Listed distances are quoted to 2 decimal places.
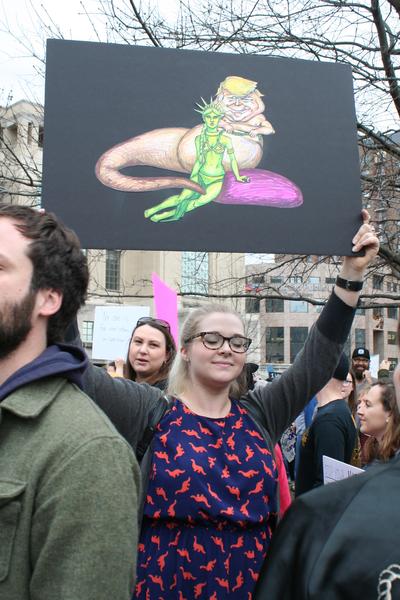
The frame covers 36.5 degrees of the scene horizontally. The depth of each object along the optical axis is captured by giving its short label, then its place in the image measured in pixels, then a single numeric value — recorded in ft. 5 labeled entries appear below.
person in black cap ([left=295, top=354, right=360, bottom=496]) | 14.05
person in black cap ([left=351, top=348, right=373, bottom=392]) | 25.55
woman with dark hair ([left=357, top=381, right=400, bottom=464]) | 14.03
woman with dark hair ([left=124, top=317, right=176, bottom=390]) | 13.84
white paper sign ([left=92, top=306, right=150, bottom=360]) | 20.97
